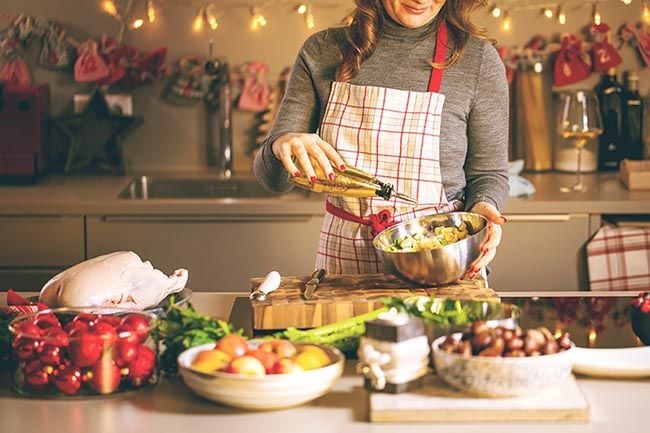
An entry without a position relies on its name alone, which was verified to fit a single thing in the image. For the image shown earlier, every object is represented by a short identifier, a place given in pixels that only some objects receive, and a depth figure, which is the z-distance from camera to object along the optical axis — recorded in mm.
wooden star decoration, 3783
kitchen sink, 3748
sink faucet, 3787
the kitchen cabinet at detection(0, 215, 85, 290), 3279
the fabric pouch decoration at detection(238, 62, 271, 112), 3824
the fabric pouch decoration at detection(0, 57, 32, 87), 3793
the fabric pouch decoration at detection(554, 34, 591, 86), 3809
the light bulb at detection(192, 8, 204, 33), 3803
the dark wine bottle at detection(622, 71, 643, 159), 3775
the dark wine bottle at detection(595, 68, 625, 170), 3777
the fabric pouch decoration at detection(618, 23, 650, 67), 3824
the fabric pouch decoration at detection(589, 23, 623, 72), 3797
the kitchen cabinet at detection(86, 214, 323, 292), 3285
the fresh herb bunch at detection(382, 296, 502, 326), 1715
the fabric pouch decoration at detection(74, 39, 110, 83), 3768
